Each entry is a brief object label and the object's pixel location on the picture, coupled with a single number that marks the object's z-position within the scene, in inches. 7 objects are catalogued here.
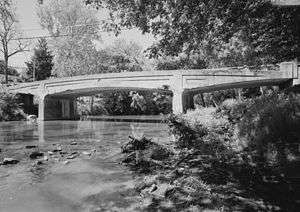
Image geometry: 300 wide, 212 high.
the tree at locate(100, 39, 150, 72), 2492.6
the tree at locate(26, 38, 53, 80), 2336.4
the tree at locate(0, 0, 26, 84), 1805.2
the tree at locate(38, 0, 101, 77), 2082.9
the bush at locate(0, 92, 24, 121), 1638.8
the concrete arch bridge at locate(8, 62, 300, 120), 1250.6
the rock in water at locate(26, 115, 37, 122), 1710.1
